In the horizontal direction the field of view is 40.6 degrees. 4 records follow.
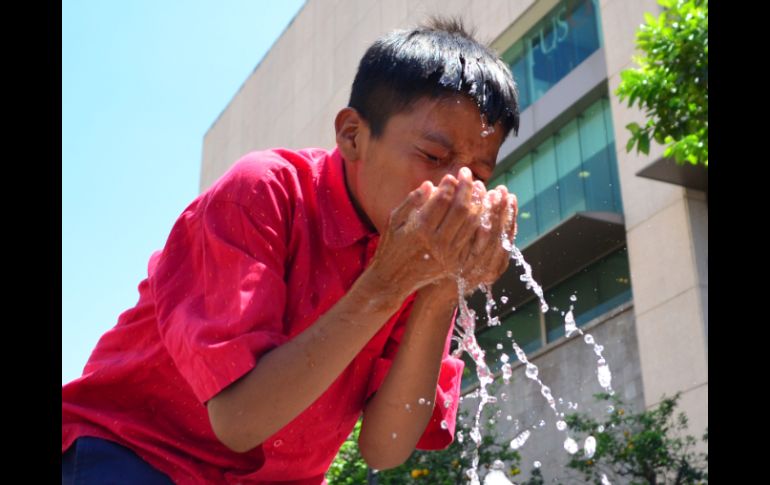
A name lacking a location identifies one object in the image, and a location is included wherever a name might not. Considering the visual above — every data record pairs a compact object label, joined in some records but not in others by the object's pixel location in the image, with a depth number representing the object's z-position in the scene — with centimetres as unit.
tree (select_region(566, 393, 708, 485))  773
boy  190
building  921
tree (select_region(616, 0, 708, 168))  634
